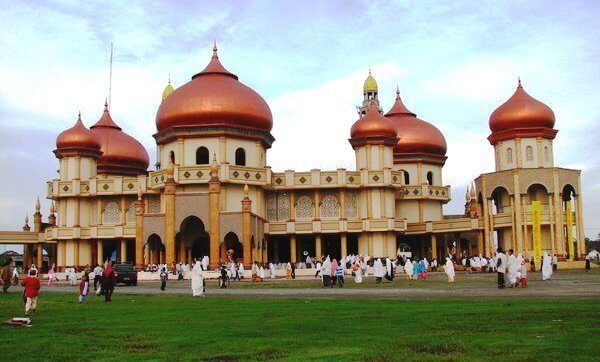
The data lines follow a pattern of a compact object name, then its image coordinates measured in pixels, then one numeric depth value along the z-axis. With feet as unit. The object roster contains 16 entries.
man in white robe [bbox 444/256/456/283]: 107.14
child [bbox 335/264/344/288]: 104.94
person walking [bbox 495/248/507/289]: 84.79
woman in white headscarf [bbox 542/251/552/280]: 103.44
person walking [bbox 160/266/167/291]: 98.86
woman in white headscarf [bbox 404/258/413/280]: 124.29
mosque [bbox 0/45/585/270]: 160.76
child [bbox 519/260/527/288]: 88.12
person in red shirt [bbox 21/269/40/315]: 57.77
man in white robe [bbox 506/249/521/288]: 86.02
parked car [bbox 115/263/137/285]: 120.67
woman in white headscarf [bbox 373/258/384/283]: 114.93
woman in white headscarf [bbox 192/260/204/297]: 82.38
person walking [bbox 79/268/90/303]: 73.12
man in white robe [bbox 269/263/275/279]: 155.12
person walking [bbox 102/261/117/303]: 75.72
